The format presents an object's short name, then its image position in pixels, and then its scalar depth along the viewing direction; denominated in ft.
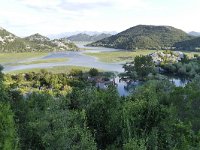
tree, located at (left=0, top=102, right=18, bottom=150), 41.85
